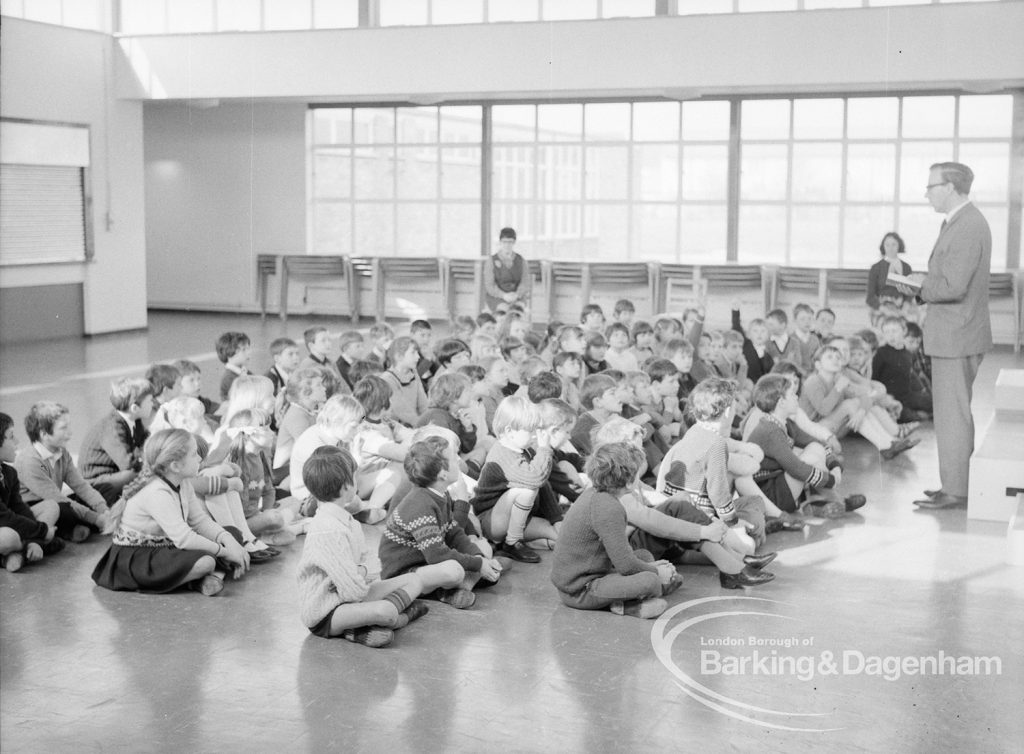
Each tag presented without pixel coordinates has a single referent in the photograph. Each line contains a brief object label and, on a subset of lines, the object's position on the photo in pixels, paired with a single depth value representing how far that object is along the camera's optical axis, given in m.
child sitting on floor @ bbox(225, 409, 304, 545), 5.41
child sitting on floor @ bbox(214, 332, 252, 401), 7.05
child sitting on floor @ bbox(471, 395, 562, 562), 5.21
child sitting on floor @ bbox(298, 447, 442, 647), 4.16
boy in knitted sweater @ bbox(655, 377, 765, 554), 5.16
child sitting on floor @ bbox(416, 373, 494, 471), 6.06
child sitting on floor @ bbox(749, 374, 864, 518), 5.93
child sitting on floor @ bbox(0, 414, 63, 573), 5.01
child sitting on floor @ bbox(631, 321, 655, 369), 8.24
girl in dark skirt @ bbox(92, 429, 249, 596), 4.68
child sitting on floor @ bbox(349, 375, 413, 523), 5.88
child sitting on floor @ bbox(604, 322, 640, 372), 7.70
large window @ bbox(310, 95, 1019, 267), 14.36
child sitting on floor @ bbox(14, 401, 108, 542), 5.36
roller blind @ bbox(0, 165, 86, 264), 13.06
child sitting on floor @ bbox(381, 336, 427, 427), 6.89
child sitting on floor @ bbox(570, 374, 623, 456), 6.10
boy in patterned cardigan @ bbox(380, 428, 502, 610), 4.57
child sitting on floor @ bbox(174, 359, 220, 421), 6.25
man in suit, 6.22
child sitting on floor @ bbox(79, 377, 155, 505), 5.79
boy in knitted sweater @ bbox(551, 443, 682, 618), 4.41
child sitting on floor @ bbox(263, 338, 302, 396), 6.95
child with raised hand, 8.71
